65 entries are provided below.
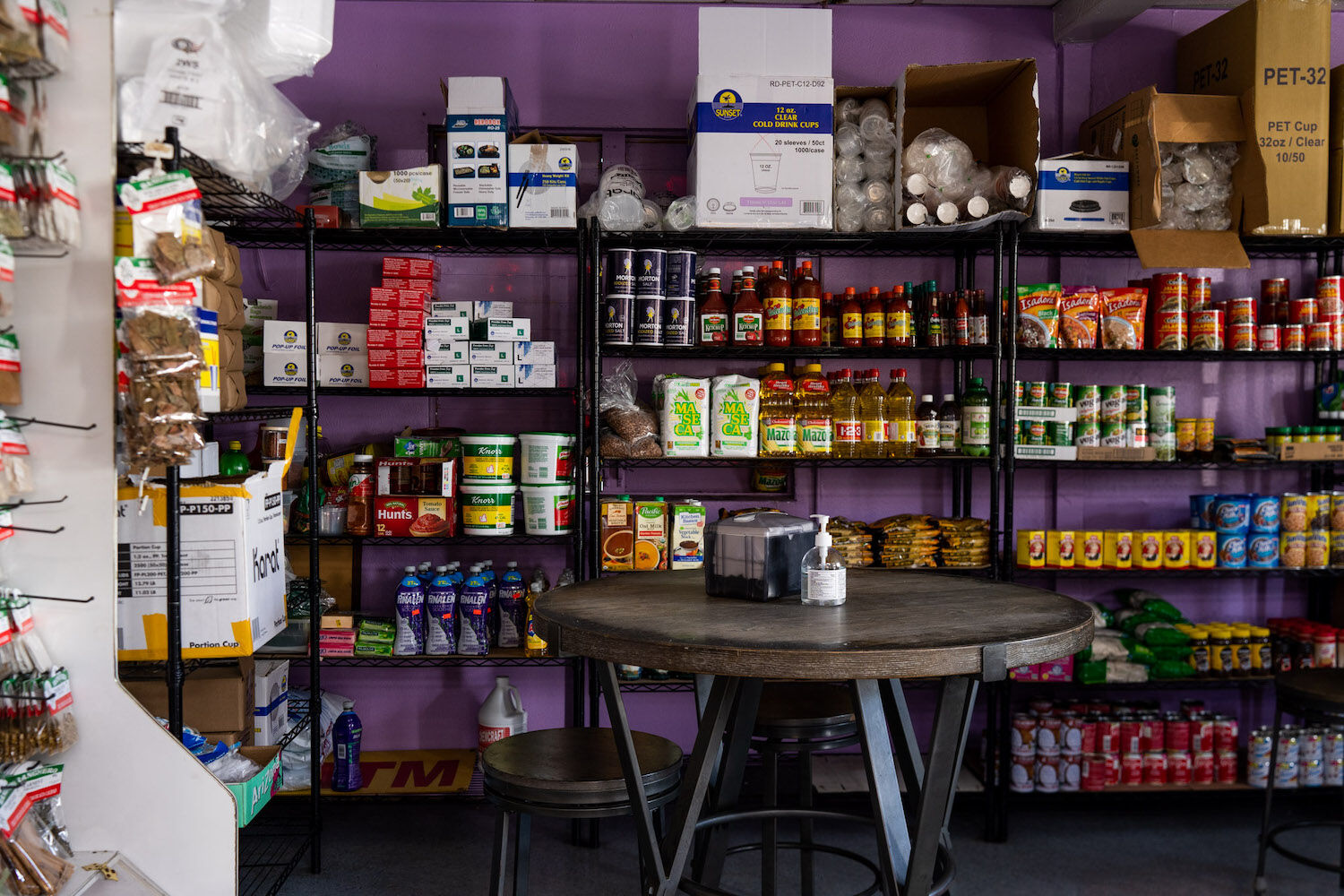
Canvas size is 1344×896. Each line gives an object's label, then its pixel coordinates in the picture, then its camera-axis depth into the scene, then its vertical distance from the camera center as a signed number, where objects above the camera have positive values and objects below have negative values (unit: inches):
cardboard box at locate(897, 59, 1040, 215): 133.5 +46.5
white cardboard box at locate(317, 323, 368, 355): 135.4 +10.9
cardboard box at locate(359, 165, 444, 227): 130.8 +29.6
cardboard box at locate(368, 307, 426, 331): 133.6 +13.5
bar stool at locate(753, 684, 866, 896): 94.7 -30.7
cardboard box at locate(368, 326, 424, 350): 133.5 +10.8
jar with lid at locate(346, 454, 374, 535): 135.5 -11.2
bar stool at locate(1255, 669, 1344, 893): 110.3 -32.0
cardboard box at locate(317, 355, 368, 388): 135.5 +6.4
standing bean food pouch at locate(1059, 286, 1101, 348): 140.1 +15.0
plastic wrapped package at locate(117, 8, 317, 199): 82.8 +28.0
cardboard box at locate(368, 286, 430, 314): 133.7 +16.4
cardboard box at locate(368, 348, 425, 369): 133.3 +8.1
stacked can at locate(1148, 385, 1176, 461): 141.5 +0.2
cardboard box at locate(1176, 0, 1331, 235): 130.5 +41.6
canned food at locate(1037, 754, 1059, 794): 140.6 -50.9
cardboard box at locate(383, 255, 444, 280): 135.7 +21.1
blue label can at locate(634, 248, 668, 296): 133.6 +20.4
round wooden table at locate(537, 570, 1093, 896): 64.6 -15.7
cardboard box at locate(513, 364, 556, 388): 135.6 +5.8
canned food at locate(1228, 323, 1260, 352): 140.4 +12.2
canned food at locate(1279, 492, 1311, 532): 142.3 -13.1
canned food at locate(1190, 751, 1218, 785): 143.3 -50.8
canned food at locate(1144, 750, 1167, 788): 142.2 -50.4
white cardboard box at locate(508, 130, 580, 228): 132.1 +31.6
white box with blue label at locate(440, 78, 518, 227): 130.7 +36.1
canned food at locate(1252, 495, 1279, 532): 142.0 -13.0
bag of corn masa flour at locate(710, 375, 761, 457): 134.0 +0.7
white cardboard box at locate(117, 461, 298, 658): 93.4 -15.2
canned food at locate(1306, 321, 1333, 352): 141.6 +12.4
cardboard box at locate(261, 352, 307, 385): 133.6 +6.6
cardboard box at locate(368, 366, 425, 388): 133.2 +5.4
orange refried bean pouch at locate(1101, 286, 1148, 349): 140.3 +14.8
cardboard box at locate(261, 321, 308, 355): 133.8 +10.9
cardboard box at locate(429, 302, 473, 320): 135.6 +15.1
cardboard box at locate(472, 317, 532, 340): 135.1 +12.3
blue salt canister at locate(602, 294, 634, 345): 134.0 +13.8
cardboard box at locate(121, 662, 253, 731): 112.0 -32.6
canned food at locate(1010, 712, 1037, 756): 141.6 -45.9
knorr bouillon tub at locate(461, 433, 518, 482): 133.2 -5.3
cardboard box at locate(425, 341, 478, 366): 134.0 +8.9
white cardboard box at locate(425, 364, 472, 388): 134.2 +5.8
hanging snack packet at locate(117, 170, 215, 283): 78.2 +15.9
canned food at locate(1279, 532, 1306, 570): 142.4 -18.6
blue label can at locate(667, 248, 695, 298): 135.3 +19.9
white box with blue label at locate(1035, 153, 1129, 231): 134.1 +31.0
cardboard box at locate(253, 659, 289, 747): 124.6 -37.1
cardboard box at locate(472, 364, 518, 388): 135.0 +5.9
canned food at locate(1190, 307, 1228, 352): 140.2 +13.2
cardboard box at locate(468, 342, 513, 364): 134.7 +9.0
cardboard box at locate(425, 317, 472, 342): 133.7 +12.1
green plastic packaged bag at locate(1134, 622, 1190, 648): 141.4 -30.9
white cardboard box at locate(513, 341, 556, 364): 135.3 +9.1
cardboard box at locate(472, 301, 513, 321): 137.3 +15.4
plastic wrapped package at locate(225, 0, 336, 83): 89.5 +35.8
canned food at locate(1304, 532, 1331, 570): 142.0 -18.4
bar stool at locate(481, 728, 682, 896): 77.5 -29.0
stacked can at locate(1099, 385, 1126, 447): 140.6 +0.8
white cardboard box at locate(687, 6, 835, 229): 130.6 +39.9
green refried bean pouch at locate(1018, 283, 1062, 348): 138.6 +14.9
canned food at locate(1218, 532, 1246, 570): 142.6 -18.8
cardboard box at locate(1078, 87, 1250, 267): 129.9 +35.4
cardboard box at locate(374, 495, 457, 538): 134.6 -13.3
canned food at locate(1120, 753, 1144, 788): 142.4 -50.5
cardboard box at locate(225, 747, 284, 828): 94.7 -37.3
